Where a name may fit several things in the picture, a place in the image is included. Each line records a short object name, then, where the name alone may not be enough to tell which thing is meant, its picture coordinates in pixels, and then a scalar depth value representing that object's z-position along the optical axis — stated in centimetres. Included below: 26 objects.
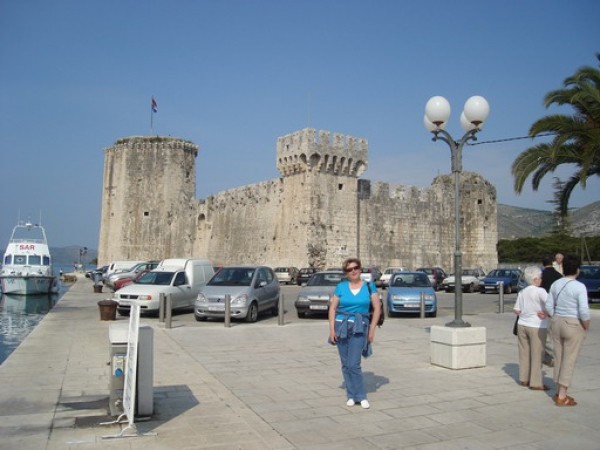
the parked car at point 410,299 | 1507
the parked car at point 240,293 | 1355
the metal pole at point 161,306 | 1348
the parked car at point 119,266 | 3128
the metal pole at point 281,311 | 1292
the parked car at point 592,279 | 1924
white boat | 2838
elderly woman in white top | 662
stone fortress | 3106
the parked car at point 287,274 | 3031
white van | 1480
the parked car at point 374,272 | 2843
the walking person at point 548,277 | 768
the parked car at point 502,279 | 2484
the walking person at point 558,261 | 905
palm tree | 1559
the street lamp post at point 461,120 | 913
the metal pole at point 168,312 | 1247
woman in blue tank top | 581
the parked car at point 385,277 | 2780
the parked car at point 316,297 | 1474
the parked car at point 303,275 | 2905
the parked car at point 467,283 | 2673
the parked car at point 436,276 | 2696
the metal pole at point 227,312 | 1267
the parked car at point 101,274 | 3490
